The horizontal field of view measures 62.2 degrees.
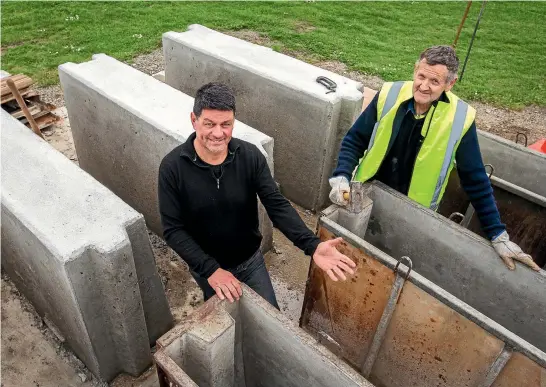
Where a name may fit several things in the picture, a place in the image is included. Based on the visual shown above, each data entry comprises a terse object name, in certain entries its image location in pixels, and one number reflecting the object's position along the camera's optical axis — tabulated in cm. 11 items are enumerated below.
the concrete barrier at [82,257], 331
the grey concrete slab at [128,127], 470
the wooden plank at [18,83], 680
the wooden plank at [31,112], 707
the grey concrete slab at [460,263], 335
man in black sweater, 289
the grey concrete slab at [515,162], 492
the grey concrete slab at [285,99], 544
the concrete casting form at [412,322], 286
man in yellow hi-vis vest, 341
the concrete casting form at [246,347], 258
